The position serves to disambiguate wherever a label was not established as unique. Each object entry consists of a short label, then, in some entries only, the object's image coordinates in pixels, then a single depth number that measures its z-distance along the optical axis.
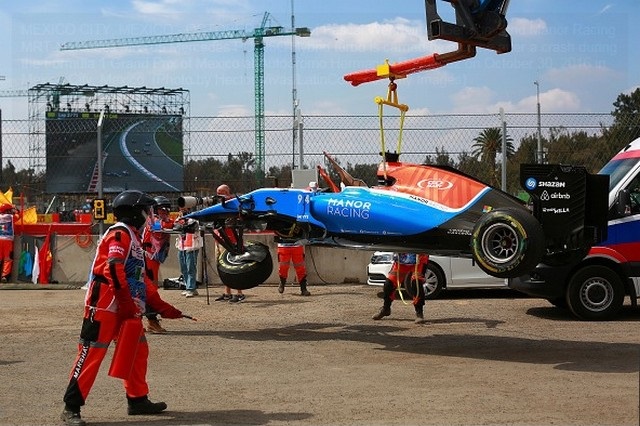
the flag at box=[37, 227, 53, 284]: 17.45
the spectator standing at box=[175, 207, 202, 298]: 15.09
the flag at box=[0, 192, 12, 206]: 17.72
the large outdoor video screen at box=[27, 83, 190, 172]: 42.91
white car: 13.94
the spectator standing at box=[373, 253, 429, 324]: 11.52
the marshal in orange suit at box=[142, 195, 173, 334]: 11.21
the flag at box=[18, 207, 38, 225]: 18.69
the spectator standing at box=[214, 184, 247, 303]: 14.53
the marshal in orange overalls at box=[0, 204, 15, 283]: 17.48
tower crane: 68.44
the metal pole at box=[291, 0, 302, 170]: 16.58
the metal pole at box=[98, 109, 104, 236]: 17.08
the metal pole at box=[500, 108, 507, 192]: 16.25
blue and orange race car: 8.53
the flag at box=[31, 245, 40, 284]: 17.50
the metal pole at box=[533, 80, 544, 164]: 16.00
